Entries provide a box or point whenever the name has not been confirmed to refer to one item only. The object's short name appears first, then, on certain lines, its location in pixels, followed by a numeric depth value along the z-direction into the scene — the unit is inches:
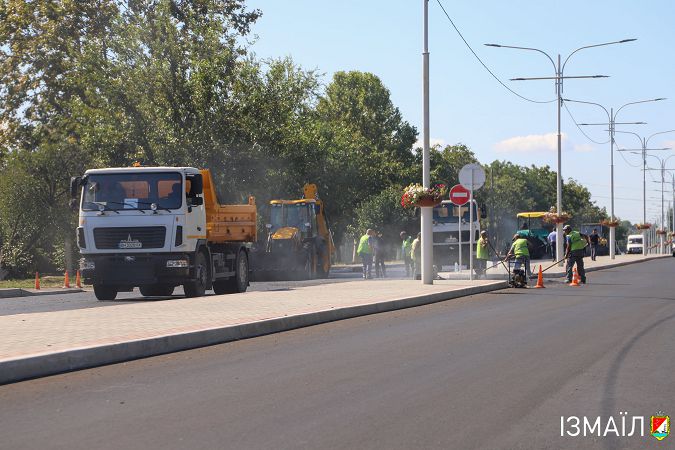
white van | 3998.5
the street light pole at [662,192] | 3562.0
